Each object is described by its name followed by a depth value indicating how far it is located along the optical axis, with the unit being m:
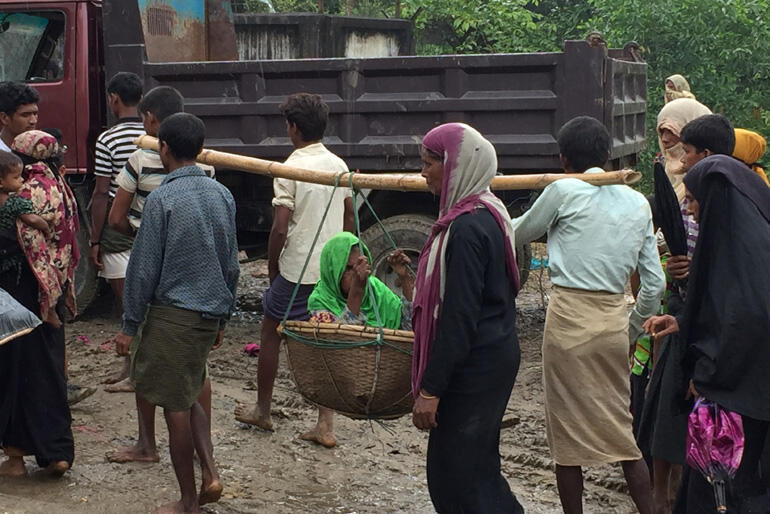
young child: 4.41
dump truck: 7.06
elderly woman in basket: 4.55
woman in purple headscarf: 3.38
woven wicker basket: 3.97
